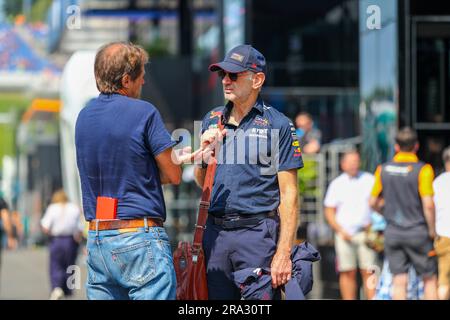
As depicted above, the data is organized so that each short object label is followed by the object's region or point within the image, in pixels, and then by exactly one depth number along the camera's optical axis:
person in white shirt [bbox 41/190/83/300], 26.86
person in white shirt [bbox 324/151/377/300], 22.53
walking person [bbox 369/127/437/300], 19.75
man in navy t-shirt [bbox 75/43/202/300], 11.05
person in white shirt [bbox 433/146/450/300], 19.83
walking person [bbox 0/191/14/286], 25.02
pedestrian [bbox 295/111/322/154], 22.14
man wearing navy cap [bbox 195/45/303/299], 12.04
